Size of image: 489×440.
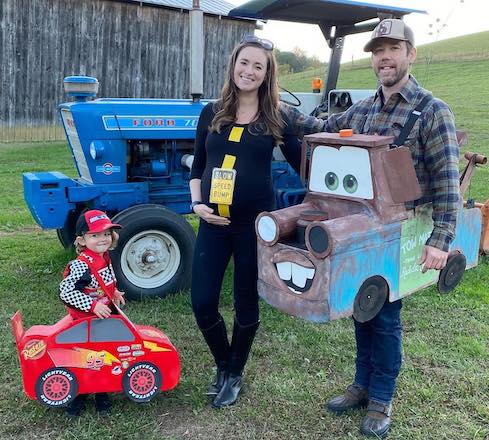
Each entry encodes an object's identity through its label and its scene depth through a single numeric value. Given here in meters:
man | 2.31
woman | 2.70
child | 2.72
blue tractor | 4.38
